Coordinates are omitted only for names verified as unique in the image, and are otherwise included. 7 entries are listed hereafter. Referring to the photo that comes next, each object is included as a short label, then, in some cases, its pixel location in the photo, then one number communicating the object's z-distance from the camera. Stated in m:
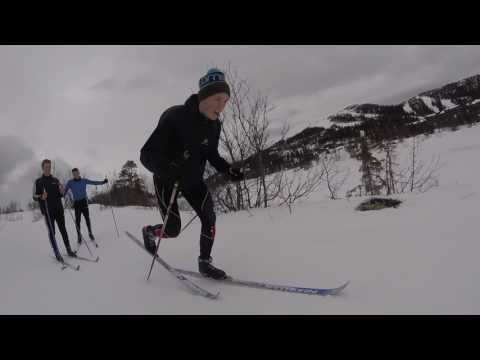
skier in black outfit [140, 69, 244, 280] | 2.52
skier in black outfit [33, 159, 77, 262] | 5.74
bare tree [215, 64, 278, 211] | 7.14
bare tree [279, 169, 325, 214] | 6.78
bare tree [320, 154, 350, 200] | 6.91
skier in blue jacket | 7.68
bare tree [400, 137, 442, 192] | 7.59
